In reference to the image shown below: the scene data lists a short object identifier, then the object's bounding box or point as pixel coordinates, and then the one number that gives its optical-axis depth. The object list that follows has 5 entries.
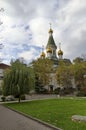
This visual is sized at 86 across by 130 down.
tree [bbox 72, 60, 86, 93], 24.56
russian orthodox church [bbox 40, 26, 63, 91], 33.04
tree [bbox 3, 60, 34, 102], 14.54
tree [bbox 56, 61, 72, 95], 25.18
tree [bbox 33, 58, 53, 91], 25.58
